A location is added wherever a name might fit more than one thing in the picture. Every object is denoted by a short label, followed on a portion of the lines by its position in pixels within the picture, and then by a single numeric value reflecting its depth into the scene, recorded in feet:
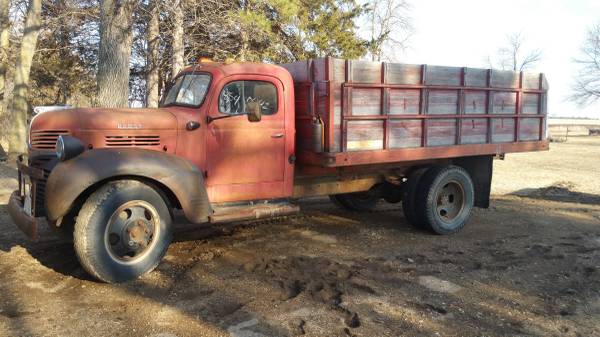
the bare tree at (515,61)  157.99
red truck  14.65
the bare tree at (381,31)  66.97
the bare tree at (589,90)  174.60
